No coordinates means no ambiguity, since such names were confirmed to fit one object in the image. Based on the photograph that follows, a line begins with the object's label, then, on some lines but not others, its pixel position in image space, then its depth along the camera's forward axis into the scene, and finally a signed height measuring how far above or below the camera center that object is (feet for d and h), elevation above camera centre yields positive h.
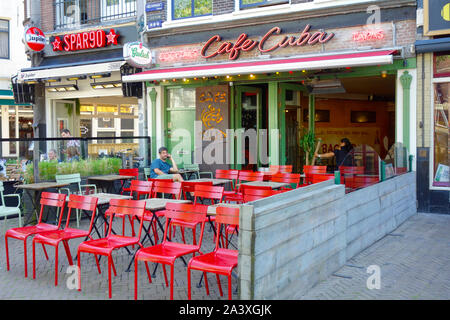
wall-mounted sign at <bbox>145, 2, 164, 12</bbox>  42.75 +12.40
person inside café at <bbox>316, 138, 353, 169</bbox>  34.80 -0.59
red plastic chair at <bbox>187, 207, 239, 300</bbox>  14.37 -3.70
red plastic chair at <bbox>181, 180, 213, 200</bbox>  26.81 -2.37
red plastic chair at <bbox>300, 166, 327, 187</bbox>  33.14 -1.89
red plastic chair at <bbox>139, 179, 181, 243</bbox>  24.21 -2.25
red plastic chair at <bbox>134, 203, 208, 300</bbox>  15.44 -3.58
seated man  31.86 -1.57
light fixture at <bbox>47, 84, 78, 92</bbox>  51.26 +6.25
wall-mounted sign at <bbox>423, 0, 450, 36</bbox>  29.99 +7.84
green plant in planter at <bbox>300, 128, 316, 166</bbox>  40.91 -0.22
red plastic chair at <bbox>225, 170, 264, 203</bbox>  30.30 -2.11
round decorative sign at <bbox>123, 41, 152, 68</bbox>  39.86 +7.63
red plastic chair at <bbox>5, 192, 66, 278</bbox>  19.43 -3.51
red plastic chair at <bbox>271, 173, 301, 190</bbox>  28.99 -2.18
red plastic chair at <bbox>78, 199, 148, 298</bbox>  16.49 -3.53
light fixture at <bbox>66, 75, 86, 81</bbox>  45.90 +6.53
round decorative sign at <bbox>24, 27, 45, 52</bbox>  48.64 +10.92
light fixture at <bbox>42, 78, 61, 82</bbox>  46.97 +6.51
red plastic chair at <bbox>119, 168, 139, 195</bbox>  33.54 -1.95
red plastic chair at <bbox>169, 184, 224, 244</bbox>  22.44 -2.29
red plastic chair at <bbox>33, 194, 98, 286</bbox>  17.99 -3.51
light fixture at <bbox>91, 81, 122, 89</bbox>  47.60 +6.03
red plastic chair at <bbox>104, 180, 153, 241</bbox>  25.35 -2.24
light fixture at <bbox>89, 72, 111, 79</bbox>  43.72 +6.47
